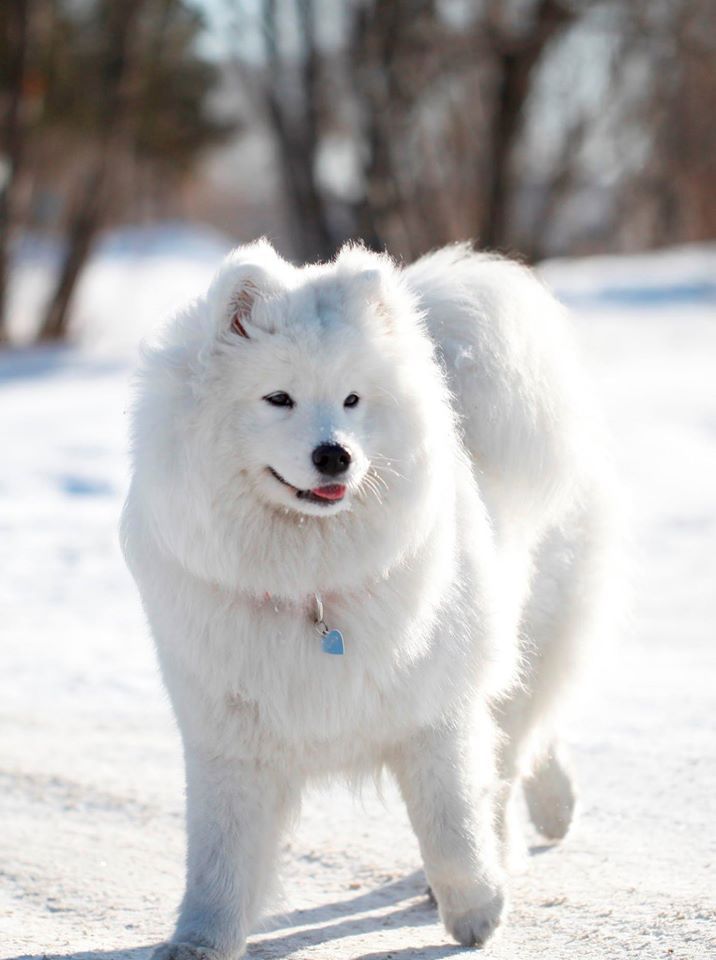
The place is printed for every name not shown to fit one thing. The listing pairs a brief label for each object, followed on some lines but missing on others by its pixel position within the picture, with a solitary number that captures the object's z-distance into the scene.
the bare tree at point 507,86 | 16.22
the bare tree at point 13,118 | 14.28
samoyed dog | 2.99
